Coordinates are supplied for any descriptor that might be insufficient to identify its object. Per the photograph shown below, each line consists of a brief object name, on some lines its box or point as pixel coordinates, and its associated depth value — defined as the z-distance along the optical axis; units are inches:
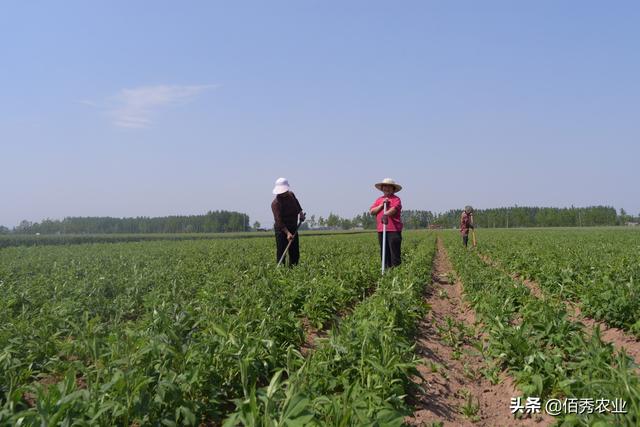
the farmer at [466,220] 657.4
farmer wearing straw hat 328.2
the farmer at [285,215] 325.7
